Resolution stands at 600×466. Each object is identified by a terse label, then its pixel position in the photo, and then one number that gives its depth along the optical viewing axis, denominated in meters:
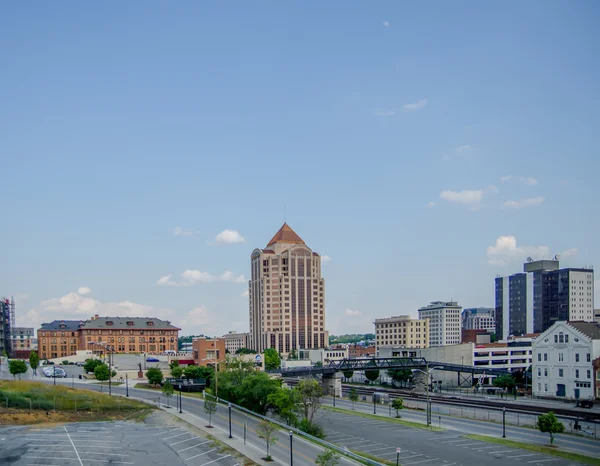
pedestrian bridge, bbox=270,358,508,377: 133.25
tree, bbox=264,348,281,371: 196.84
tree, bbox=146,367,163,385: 120.56
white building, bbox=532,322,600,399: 109.25
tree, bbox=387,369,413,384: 154.62
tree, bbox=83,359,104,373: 136.38
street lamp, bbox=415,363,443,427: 80.38
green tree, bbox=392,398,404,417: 89.94
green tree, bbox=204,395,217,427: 74.12
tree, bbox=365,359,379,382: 166.94
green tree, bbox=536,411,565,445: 65.94
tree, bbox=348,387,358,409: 107.75
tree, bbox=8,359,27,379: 117.62
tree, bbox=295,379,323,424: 74.86
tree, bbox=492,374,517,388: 135.80
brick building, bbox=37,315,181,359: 181.50
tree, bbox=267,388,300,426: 69.69
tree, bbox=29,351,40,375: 137.75
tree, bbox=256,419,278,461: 56.69
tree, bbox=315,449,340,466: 45.41
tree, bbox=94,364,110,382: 116.00
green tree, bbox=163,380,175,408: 92.69
